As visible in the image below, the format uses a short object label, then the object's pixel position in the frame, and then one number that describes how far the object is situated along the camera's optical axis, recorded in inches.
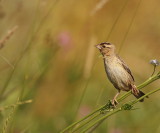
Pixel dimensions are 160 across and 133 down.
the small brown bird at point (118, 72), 314.5
